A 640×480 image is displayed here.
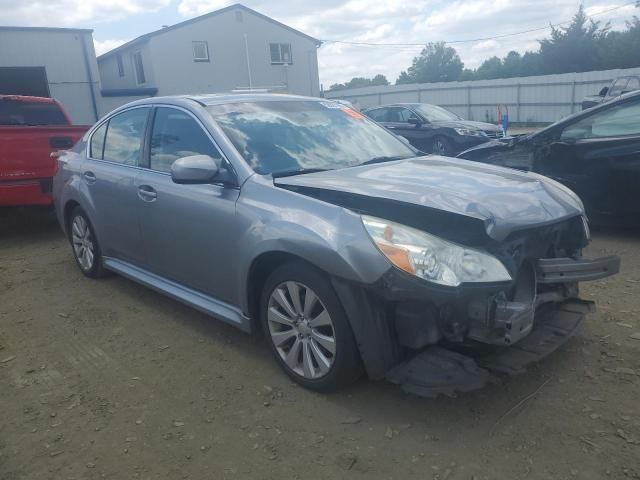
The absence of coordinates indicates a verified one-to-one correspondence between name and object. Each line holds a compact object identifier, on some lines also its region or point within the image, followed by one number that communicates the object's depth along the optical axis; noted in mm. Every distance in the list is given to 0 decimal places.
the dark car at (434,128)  13258
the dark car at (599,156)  5410
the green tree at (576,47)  42844
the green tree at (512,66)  49875
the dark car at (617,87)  15171
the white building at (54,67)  20453
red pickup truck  6723
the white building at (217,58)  28172
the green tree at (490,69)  53312
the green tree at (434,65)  67500
